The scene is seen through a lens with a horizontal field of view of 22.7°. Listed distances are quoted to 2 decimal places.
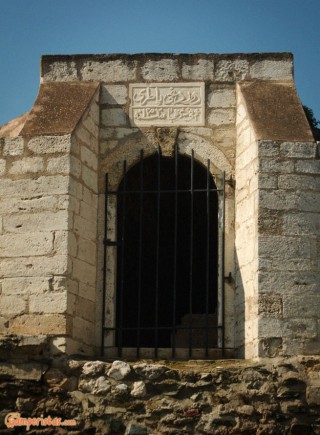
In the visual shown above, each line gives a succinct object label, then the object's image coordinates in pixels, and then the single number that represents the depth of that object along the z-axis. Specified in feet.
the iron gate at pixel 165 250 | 25.89
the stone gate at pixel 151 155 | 23.44
